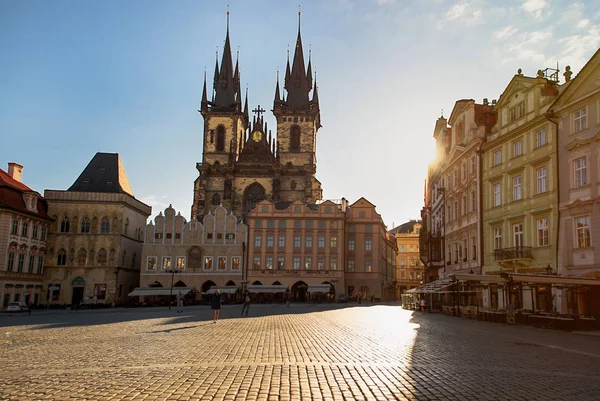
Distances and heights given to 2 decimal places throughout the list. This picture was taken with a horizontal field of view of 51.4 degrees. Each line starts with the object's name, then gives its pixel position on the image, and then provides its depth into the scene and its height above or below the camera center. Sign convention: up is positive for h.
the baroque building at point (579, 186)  28.11 +5.08
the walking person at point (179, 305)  45.19 -1.63
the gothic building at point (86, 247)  69.31 +3.81
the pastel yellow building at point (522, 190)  31.66 +5.65
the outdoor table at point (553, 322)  24.80 -1.12
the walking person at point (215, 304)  28.50 -0.89
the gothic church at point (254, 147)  93.62 +21.72
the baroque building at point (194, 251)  75.56 +4.00
